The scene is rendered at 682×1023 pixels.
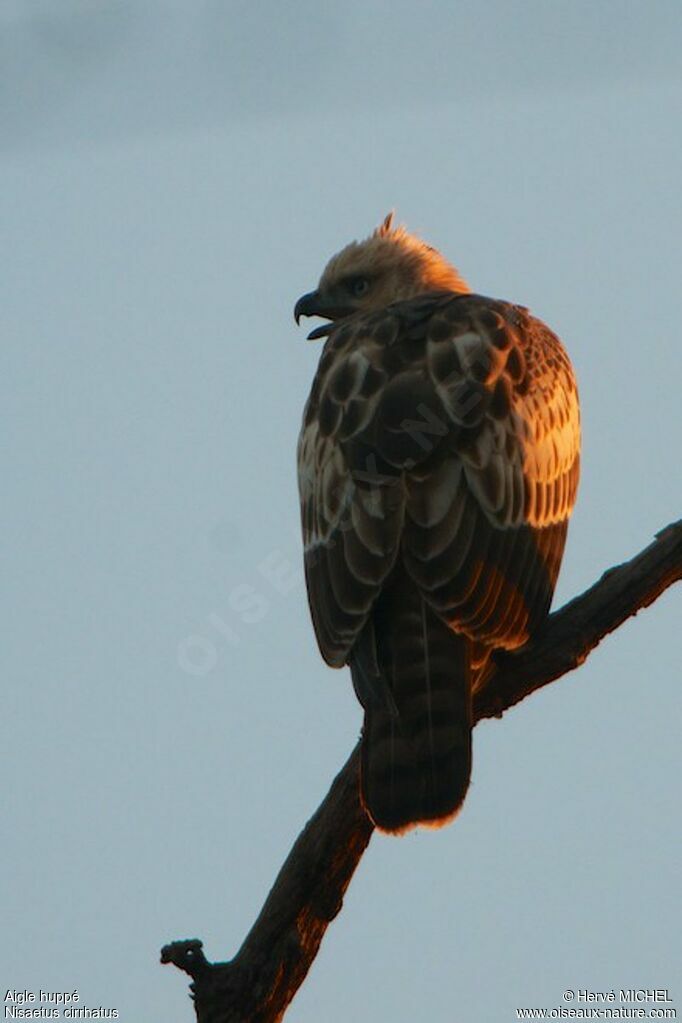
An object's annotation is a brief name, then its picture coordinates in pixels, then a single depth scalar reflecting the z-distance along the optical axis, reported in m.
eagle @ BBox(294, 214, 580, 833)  13.19
